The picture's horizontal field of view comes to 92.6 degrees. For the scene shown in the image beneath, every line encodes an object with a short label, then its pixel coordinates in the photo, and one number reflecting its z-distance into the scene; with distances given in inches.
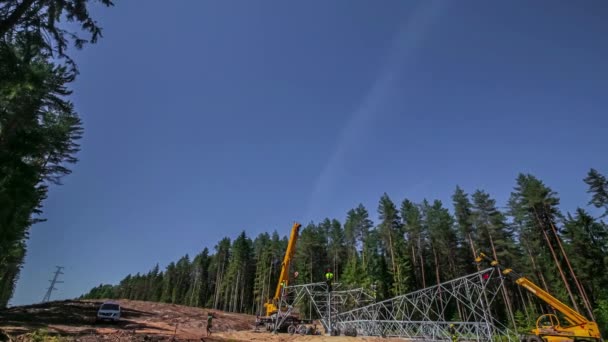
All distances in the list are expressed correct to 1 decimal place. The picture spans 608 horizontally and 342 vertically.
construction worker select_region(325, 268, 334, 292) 777.9
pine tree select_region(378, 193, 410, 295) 1552.7
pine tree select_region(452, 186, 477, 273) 1587.1
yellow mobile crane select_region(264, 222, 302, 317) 964.6
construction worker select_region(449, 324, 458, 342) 605.5
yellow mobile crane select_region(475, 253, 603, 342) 529.0
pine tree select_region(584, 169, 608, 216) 1256.8
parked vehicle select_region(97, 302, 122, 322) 779.4
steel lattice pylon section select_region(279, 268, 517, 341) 624.7
